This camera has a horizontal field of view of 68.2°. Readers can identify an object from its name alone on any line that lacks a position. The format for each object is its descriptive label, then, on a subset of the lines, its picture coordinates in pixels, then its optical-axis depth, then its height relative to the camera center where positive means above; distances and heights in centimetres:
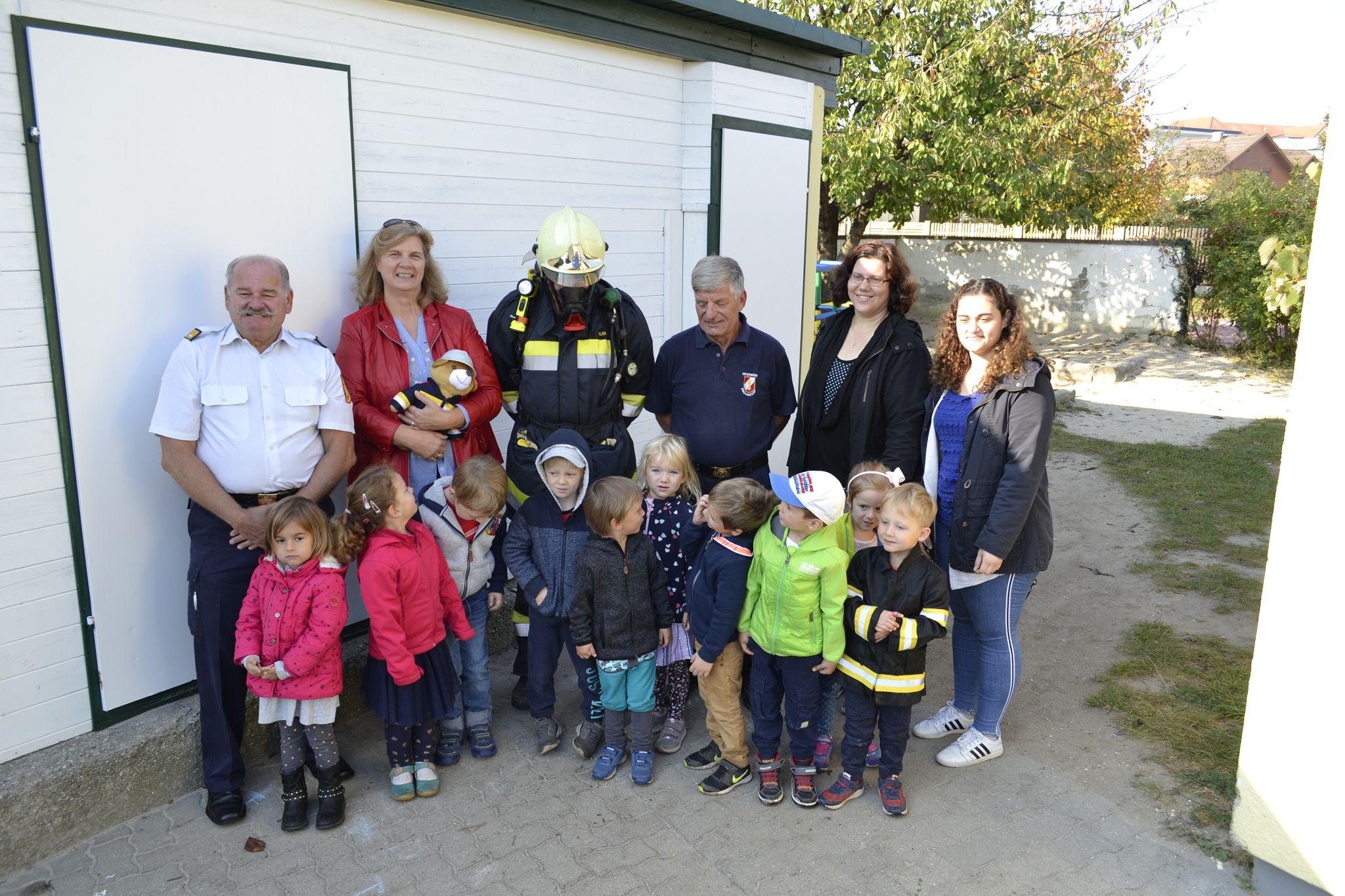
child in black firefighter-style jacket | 338 -119
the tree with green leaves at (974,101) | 1212 +211
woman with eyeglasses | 391 -41
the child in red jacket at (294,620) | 331 -119
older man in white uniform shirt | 337 -64
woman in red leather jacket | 389 -37
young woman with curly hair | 355 -74
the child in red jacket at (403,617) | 343 -125
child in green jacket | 340 -121
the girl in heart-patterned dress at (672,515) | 382 -96
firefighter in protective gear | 390 -33
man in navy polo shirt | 409 -50
